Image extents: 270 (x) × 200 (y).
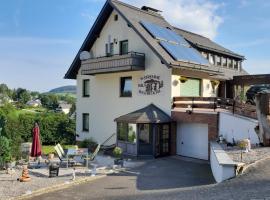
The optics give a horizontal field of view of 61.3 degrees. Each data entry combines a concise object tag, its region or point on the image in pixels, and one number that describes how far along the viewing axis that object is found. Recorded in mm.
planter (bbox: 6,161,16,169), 12420
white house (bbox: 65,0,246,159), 15077
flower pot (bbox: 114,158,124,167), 12917
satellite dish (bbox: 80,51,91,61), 18950
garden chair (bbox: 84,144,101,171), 12906
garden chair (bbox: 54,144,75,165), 13006
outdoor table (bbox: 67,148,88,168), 12842
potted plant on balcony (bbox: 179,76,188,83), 15996
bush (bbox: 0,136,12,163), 12576
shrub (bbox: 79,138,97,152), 18712
